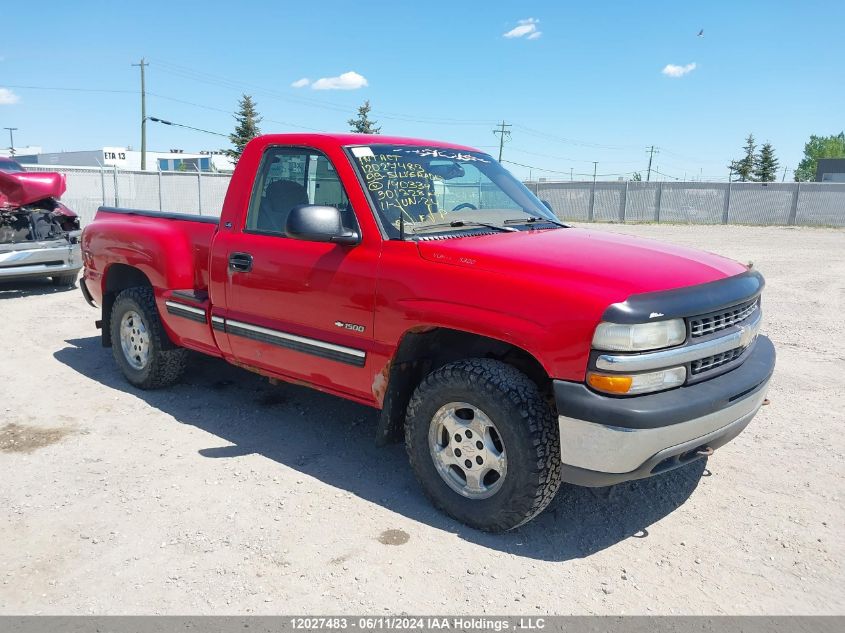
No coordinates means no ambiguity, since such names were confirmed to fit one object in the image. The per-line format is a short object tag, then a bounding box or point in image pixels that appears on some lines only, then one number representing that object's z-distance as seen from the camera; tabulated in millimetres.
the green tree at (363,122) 51219
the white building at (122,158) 73312
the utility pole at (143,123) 40222
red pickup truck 2963
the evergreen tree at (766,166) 67438
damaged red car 9359
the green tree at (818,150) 92275
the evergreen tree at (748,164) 68500
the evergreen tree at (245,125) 52906
